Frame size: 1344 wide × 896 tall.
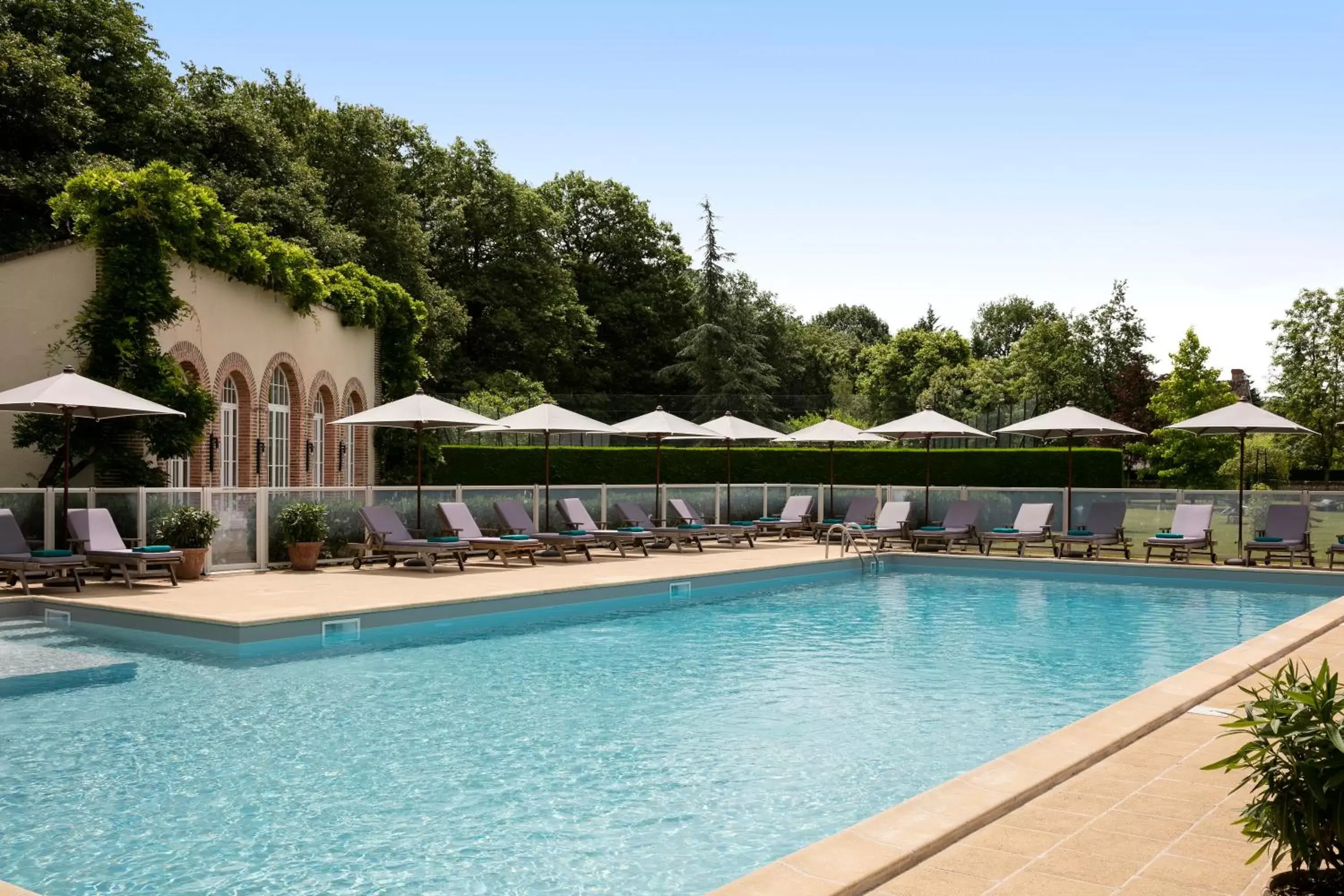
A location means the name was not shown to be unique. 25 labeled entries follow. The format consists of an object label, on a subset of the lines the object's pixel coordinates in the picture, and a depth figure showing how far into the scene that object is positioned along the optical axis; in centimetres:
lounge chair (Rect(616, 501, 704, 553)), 1881
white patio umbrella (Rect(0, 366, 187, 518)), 1246
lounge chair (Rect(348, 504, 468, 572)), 1505
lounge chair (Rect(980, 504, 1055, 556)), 1861
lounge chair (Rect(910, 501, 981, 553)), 1930
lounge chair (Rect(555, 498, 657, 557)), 1784
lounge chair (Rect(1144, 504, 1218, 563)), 1712
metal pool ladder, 1802
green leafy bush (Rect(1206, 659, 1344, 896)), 287
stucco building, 1603
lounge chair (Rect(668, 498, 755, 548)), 1972
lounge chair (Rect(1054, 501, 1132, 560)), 1795
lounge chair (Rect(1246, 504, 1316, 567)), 1664
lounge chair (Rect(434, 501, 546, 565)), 1580
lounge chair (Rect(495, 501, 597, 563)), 1700
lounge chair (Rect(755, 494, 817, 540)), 2170
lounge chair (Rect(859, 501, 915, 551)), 1938
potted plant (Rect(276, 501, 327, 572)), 1477
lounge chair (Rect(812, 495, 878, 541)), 2092
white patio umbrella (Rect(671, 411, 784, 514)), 2119
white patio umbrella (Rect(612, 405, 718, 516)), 1964
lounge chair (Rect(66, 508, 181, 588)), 1266
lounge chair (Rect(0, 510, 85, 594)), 1192
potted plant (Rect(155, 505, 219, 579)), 1355
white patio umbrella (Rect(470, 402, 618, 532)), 1758
